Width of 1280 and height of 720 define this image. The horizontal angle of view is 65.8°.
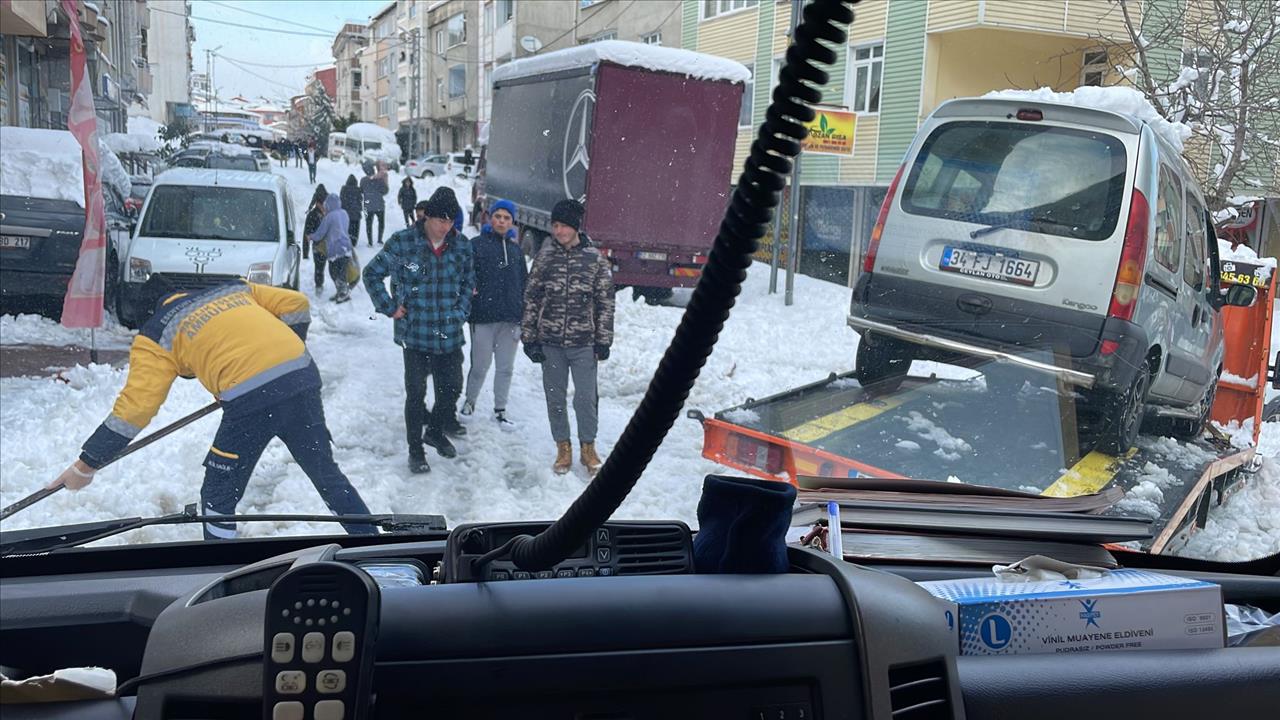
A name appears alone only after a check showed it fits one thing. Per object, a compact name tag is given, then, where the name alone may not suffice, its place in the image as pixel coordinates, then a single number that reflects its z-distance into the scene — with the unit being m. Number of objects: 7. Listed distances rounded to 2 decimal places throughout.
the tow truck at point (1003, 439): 3.68
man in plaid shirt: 5.73
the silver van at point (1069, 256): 3.76
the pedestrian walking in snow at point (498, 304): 6.26
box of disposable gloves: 1.46
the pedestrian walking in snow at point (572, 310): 5.81
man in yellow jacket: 3.53
